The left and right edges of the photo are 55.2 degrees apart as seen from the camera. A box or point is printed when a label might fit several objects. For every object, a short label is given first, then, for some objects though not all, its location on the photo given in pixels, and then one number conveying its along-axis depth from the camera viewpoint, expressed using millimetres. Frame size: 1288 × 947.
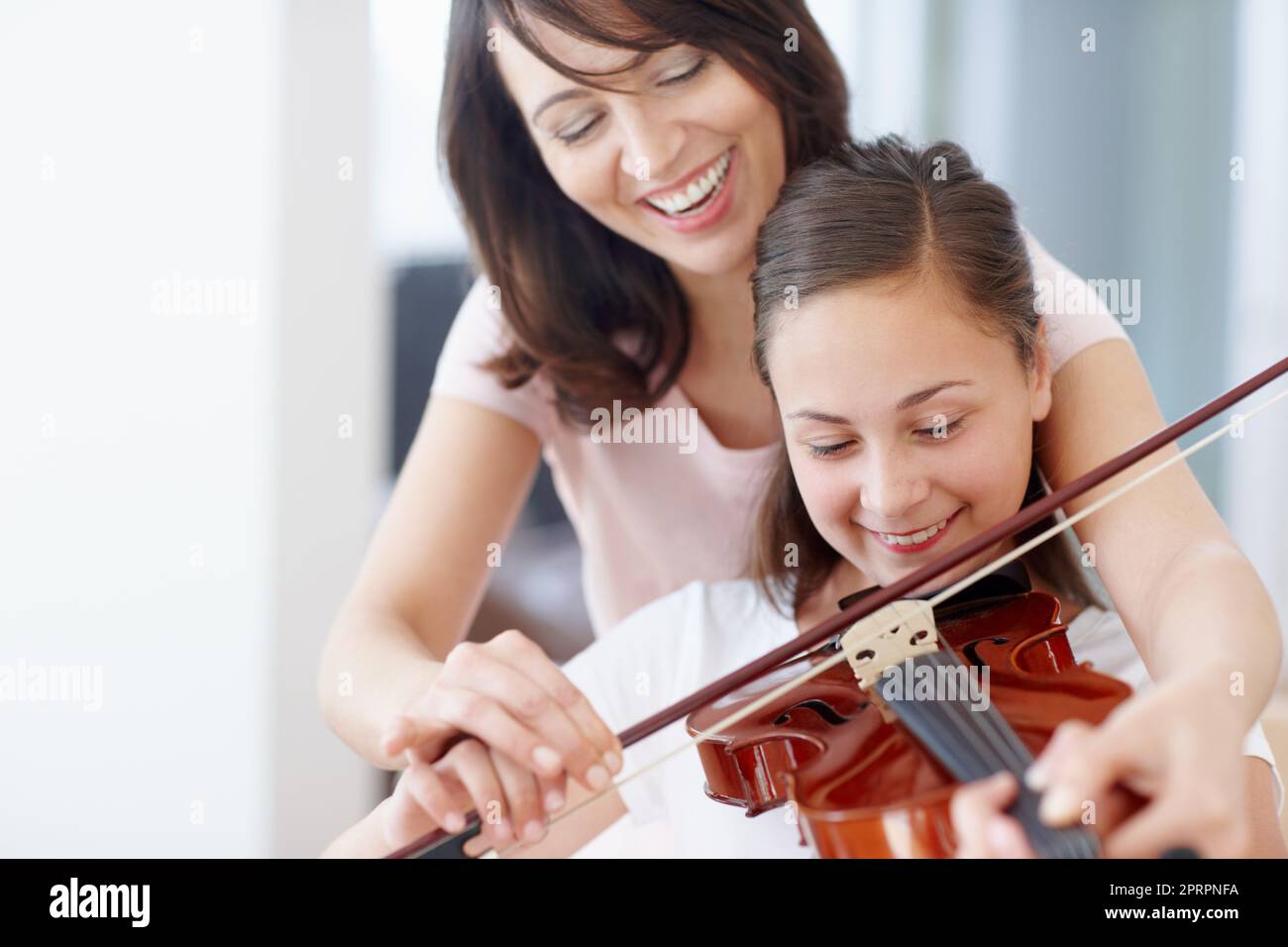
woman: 653
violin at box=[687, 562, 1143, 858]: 550
